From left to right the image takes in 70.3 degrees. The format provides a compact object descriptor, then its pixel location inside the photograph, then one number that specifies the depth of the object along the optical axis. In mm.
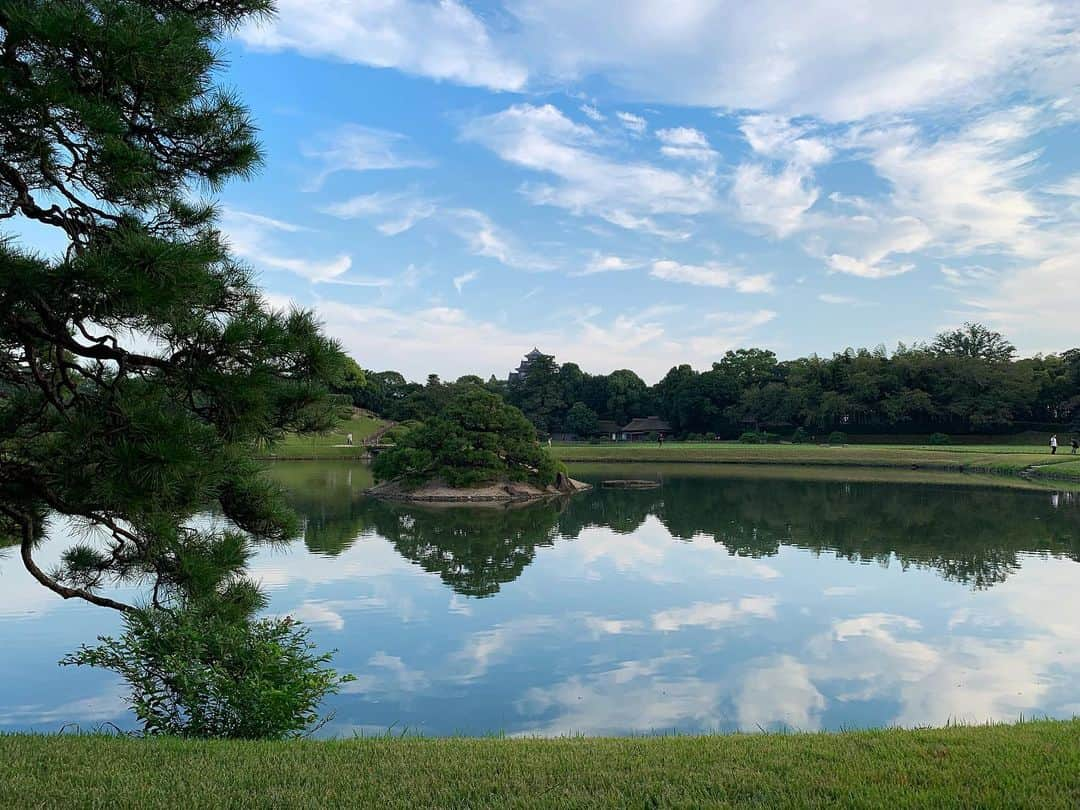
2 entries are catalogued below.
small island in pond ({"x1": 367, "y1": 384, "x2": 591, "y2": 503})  25875
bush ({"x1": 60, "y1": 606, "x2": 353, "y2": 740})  5043
